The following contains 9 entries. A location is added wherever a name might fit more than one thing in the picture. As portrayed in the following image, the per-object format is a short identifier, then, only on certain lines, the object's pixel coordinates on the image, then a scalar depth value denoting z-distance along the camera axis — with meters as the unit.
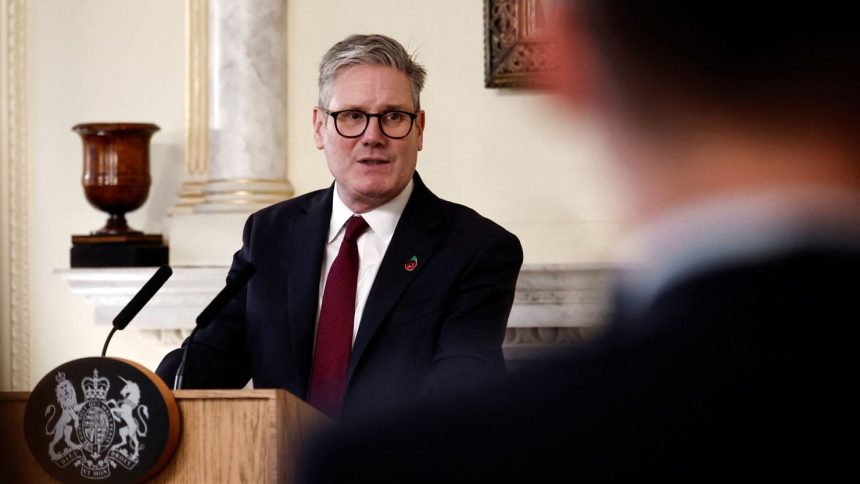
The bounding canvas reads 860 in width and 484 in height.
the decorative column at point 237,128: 11.01
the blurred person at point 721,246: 1.18
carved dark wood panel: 10.48
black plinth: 10.74
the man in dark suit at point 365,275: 5.39
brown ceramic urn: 10.60
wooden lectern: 3.40
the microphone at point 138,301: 4.37
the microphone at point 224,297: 4.48
